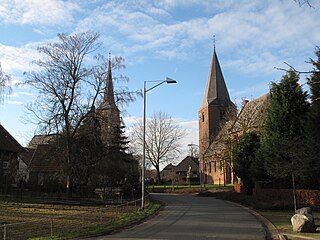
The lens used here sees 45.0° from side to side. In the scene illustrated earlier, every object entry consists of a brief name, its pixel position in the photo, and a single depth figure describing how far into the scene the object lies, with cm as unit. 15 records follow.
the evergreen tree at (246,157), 3759
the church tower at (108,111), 3622
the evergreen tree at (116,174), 3816
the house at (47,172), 3572
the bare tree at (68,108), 3427
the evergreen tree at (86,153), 3591
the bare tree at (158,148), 7744
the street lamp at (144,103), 2576
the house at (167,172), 10091
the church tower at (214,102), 7700
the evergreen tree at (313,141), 2569
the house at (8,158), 4281
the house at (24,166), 5315
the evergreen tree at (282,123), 2906
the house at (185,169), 9038
